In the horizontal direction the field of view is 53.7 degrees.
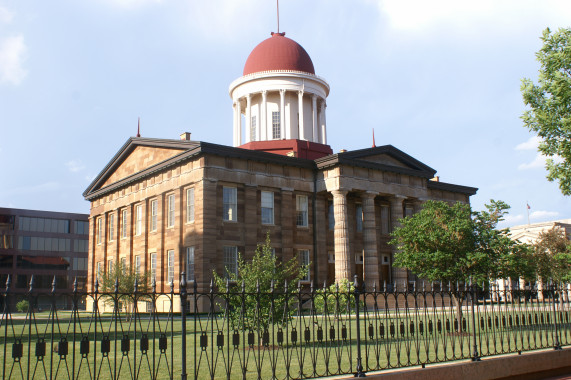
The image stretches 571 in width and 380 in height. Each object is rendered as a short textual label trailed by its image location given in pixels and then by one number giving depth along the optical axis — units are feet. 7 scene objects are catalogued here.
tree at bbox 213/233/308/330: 56.04
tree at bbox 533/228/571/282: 157.57
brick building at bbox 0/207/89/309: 288.51
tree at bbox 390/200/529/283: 72.54
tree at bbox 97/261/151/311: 102.90
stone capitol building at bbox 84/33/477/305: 121.60
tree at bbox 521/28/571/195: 68.85
